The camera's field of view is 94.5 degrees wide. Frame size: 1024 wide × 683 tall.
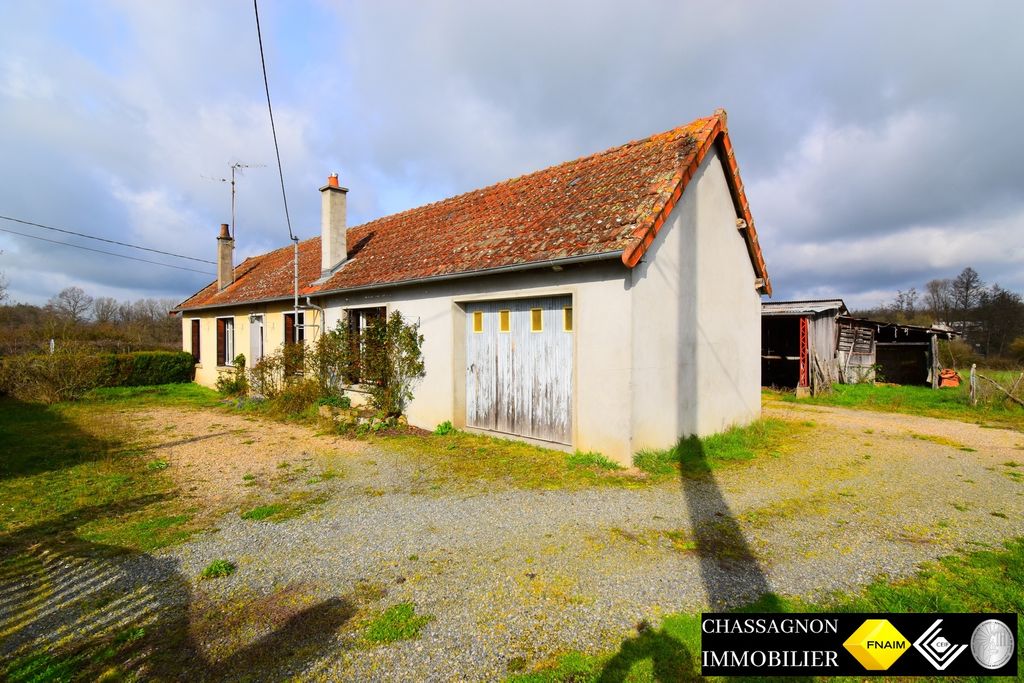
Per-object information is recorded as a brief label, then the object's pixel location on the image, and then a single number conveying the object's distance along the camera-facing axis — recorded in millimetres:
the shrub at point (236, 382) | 15441
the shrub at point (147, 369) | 16734
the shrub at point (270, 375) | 13141
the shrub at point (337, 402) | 11055
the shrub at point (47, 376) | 13805
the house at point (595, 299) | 6918
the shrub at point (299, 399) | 11766
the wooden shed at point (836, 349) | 15953
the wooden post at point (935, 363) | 18234
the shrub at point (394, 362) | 9812
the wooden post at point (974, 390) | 12680
